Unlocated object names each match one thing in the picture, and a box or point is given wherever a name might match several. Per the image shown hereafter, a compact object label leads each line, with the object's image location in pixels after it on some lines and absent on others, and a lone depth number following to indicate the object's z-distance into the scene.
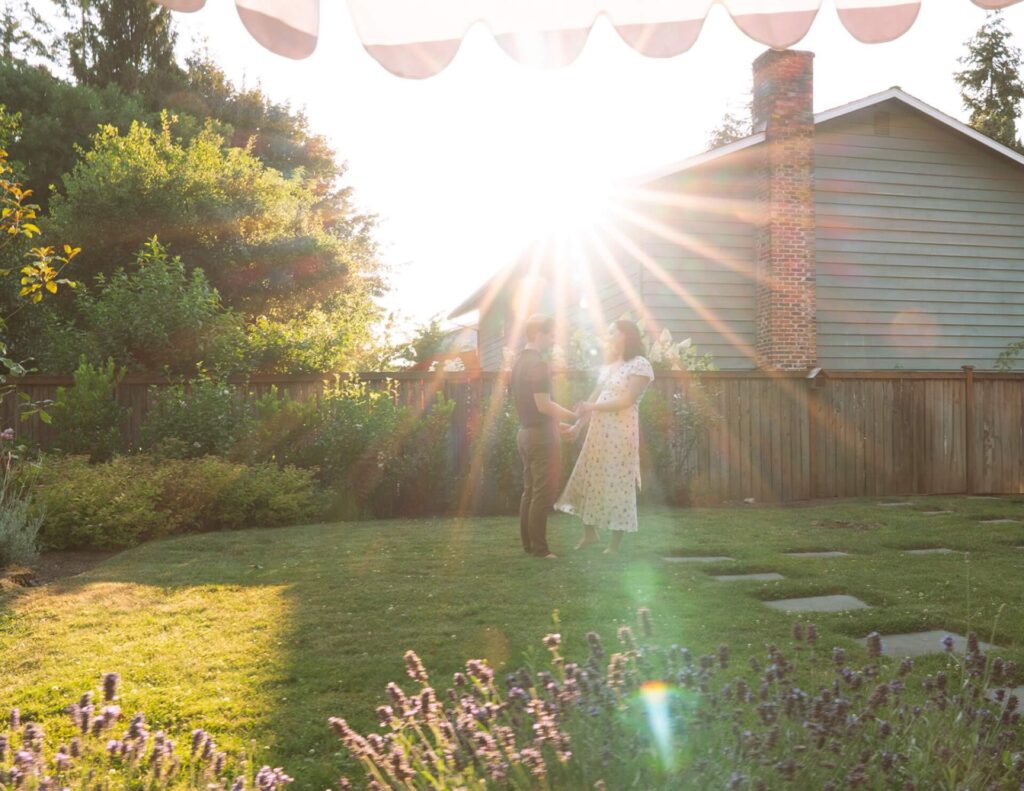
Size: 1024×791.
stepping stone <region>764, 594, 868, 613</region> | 4.94
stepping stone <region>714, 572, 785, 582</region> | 5.87
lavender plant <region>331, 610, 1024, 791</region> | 2.06
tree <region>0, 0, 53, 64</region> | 27.53
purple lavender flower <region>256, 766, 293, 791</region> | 1.77
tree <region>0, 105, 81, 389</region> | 6.34
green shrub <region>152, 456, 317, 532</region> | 8.84
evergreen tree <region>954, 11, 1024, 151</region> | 37.50
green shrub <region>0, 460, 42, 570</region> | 6.76
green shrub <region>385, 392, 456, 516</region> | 10.45
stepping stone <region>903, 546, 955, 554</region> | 7.12
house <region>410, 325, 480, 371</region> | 25.69
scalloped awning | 2.34
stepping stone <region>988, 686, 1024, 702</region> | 3.26
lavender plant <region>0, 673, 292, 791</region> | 1.77
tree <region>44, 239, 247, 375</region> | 13.13
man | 6.58
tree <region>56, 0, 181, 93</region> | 27.12
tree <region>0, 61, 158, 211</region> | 23.92
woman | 6.95
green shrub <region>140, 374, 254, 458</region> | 10.15
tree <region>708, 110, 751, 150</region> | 43.44
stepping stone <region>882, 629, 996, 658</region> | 3.99
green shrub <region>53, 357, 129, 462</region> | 10.21
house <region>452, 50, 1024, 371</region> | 14.45
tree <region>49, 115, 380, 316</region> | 17.84
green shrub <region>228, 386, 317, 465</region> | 10.22
